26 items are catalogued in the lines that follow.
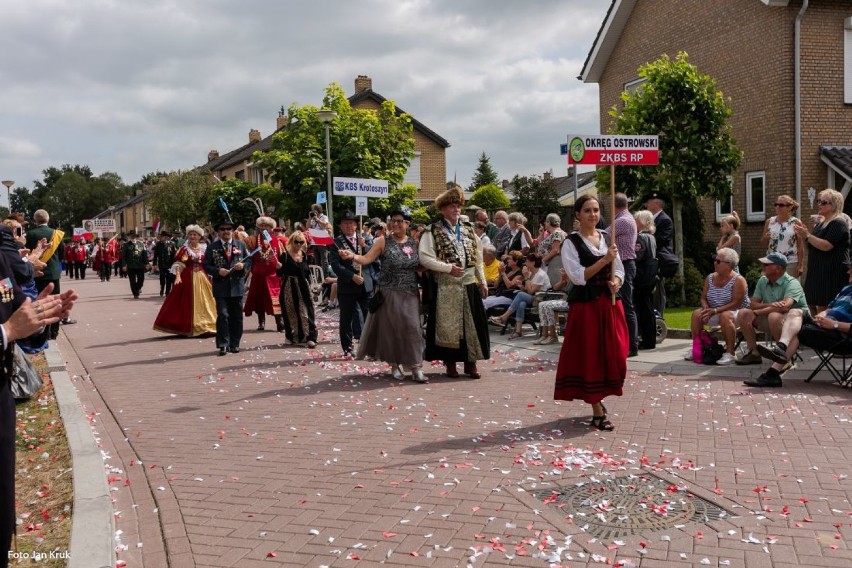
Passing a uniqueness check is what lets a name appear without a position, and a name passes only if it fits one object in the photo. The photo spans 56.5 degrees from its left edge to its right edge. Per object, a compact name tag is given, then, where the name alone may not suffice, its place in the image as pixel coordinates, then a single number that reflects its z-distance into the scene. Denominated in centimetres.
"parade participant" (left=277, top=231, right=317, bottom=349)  1262
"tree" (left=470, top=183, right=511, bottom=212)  4906
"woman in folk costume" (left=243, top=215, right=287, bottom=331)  1432
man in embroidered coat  918
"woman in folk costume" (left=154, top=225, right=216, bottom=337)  1443
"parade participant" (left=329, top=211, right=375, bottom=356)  1102
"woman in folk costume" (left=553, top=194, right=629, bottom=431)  670
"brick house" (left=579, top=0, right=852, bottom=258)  1925
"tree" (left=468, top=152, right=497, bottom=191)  8244
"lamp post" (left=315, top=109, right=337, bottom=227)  2053
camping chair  810
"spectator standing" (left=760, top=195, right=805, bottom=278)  1040
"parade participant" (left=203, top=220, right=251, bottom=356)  1188
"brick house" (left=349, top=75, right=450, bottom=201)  4712
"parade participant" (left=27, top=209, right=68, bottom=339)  1403
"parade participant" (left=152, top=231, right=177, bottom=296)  2605
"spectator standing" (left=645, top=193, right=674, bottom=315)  1175
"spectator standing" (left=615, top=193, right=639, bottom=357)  1049
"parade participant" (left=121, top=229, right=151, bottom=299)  2416
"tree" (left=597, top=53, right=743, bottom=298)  1669
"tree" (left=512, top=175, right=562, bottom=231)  3481
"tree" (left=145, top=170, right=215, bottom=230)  5850
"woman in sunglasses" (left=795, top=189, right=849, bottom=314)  958
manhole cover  446
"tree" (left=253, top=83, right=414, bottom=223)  2580
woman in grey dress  934
